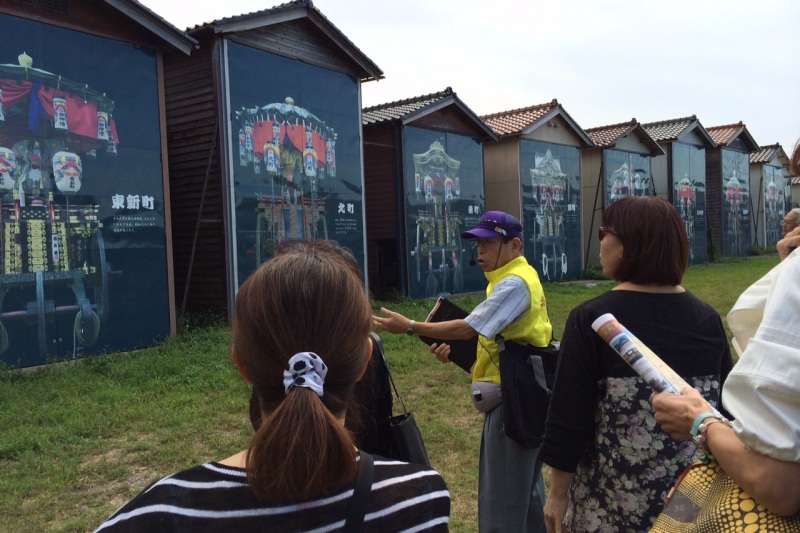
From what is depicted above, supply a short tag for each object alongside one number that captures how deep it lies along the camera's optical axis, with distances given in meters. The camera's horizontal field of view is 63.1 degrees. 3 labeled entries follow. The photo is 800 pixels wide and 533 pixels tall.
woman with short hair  2.04
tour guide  2.91
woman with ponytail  1.19
